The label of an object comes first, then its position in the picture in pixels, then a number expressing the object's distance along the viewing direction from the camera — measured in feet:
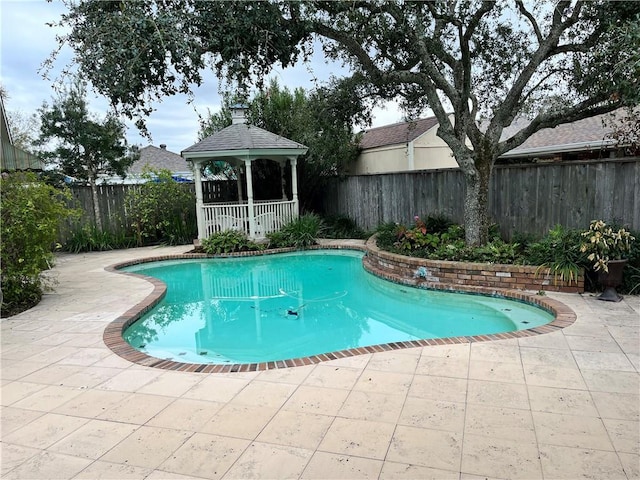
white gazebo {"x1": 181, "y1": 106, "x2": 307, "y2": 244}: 39.93
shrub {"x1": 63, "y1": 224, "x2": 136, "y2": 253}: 41.14
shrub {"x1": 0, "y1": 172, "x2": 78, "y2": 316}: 21.31
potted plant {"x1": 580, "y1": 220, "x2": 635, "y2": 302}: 19.26
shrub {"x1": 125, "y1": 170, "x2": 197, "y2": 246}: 43.16
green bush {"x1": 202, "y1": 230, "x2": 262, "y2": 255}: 38.40
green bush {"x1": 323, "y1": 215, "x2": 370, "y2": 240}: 43.47
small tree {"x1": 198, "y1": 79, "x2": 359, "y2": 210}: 47.65
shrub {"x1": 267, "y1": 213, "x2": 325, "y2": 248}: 39.81
